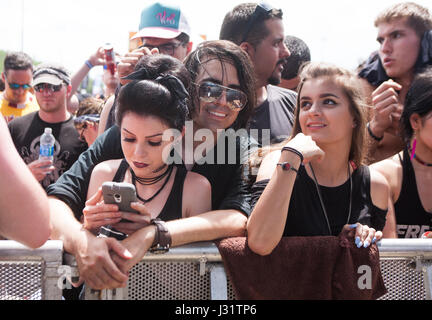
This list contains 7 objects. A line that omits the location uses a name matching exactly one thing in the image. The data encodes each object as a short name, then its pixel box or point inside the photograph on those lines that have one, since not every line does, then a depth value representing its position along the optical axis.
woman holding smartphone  2.05
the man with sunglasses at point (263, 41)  3.57
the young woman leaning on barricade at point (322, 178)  2.00
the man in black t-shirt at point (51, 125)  4.25
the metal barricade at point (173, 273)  1.70
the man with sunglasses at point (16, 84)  5.73
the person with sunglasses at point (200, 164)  1.75
